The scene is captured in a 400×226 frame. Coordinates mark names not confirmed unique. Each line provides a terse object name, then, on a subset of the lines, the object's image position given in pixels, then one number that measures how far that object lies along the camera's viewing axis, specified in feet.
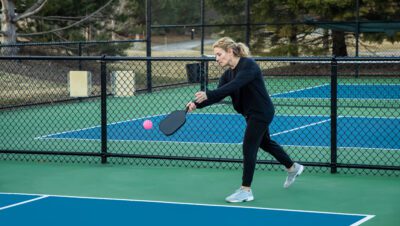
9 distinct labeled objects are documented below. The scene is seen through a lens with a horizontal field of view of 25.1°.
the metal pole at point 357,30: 82.02
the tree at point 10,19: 83.05
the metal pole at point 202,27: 81.58
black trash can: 65.36
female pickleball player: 29.08
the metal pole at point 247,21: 85.01
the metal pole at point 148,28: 73.58
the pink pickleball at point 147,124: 30.26
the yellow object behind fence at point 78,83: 38.24
